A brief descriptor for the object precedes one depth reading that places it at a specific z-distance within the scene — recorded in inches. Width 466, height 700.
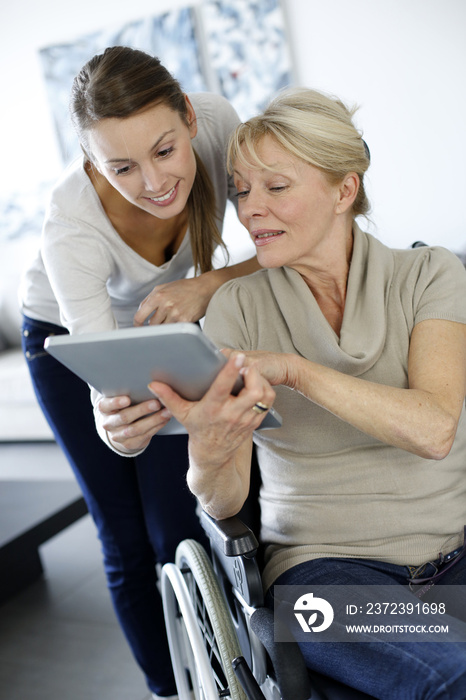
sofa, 154.9
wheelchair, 41.2
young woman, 48.2
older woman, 45.1
